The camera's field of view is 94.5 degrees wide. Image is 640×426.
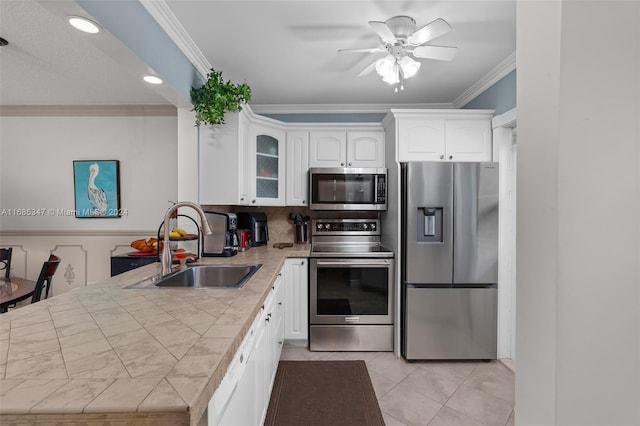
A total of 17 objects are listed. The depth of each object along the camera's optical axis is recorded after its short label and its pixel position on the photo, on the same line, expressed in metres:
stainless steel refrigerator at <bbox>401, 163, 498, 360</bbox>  2.54
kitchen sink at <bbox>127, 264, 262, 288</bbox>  1.85
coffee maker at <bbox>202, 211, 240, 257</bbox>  2.44
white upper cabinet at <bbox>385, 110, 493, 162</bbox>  2.72
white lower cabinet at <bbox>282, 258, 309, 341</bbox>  2.72
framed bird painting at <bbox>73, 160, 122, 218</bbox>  3.49
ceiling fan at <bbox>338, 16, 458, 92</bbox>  1.76
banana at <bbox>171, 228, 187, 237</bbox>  2.32
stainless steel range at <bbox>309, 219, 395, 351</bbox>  2.69
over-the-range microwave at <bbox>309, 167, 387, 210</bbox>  2.99
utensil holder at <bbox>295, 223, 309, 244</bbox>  3.32
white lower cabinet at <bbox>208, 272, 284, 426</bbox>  0.86
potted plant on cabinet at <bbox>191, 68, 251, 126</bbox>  2.25
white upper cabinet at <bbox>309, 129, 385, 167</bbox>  3.14
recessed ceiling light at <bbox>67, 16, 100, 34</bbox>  1.32
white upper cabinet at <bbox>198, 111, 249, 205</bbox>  2.60
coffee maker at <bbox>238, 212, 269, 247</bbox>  3.06
